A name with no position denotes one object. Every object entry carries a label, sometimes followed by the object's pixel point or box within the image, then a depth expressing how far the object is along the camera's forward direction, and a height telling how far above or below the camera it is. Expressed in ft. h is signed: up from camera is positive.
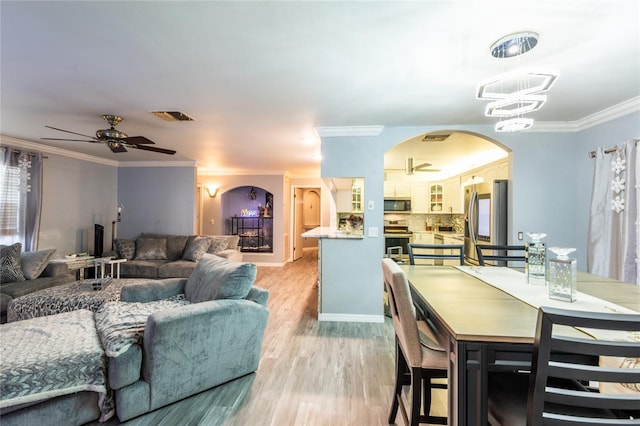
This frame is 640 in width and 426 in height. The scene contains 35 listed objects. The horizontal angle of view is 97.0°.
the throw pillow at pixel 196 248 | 17.46 -2.22
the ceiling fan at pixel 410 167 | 17.62 +3.10
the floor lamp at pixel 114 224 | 19.25 -0.84
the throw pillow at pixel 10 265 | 11.21 -2.18
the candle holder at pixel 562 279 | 5.02 -1.14
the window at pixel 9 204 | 13.14 +0.31
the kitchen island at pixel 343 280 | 11.53 -2.71
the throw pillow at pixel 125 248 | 17.58 -2.26
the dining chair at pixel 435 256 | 8.19 -1.18
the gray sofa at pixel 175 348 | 5.68 -3.09
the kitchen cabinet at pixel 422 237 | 22.21 -1.74
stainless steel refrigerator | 11.96 +0.02
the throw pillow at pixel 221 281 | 7.63 -1.94
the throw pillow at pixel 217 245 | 17.84 -2.05
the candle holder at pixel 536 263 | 6.35 -1.07
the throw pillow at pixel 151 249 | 17.70 -2.32
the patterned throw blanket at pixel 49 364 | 5.02 -2.86
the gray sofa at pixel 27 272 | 10.76 -2.58
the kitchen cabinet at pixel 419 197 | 22.99 +1.45
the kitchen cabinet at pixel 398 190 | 23.09 +2.02
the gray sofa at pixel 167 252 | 16.33 -2.49
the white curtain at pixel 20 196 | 13.20 +0.72
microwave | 22.70 +0.70
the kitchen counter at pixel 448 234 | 18.99 -1.38
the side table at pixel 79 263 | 14.15 -2.67
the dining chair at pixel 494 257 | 8.51 -1.25
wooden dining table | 3.68 -1.60
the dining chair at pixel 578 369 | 2.72 -1.55
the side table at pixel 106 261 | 14.07 -2.52
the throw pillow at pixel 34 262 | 11.80 -2.17
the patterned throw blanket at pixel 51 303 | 9.27 -3.03
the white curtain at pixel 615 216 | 8.45 +0.02
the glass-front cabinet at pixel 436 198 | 22.53 +1.36
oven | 21.15 -1.54
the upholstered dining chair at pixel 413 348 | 4.80 -2.40
